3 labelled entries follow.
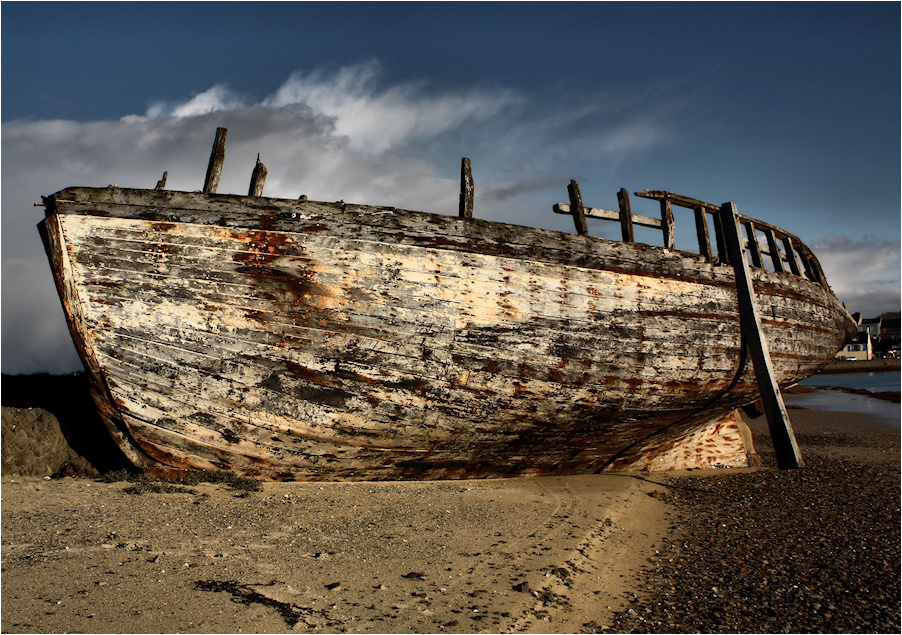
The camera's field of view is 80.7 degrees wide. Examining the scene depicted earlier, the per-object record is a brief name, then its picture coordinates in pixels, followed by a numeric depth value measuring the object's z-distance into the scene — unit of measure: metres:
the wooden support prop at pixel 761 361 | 7.28
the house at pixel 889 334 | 84.31
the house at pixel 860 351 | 75.81
